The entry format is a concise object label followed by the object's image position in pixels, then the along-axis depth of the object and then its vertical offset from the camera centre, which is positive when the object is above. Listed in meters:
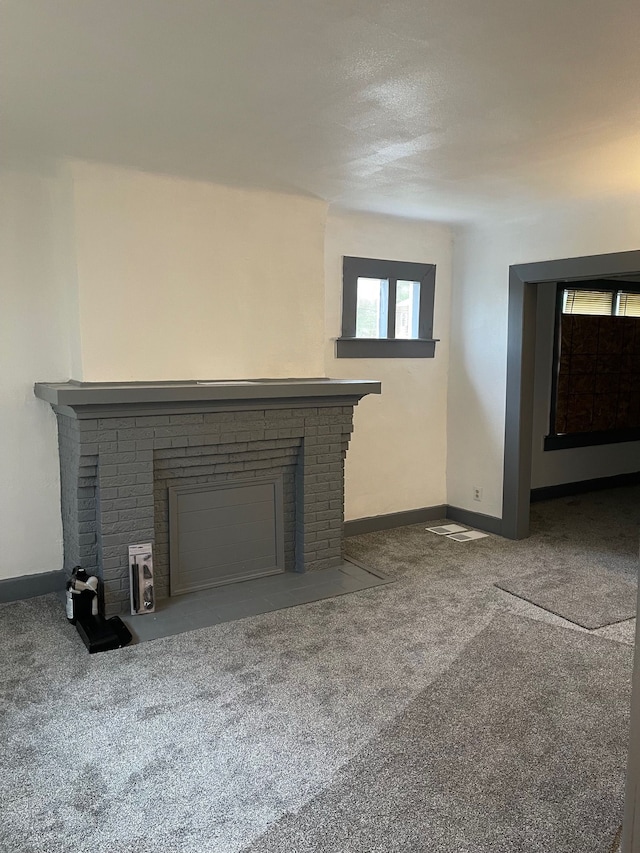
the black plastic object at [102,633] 3.09 -1.37
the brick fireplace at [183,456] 3.36 -0.59
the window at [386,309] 4.75 +0.35
